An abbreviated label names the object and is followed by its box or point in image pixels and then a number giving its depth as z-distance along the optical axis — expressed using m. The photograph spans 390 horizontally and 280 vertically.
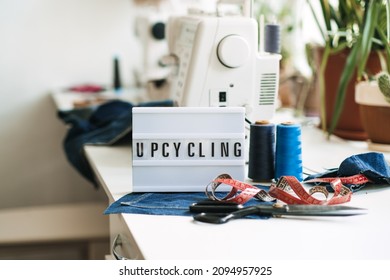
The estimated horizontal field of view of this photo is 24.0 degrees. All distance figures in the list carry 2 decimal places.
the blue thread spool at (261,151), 1.72
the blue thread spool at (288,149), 1.71
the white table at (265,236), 1.38
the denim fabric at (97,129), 2.14
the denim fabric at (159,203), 1.56
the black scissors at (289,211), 1.51
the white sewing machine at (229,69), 1.88
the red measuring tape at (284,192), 1.57
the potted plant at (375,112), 2.01
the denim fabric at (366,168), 1.69
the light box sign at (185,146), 1.66
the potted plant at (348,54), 2.05
